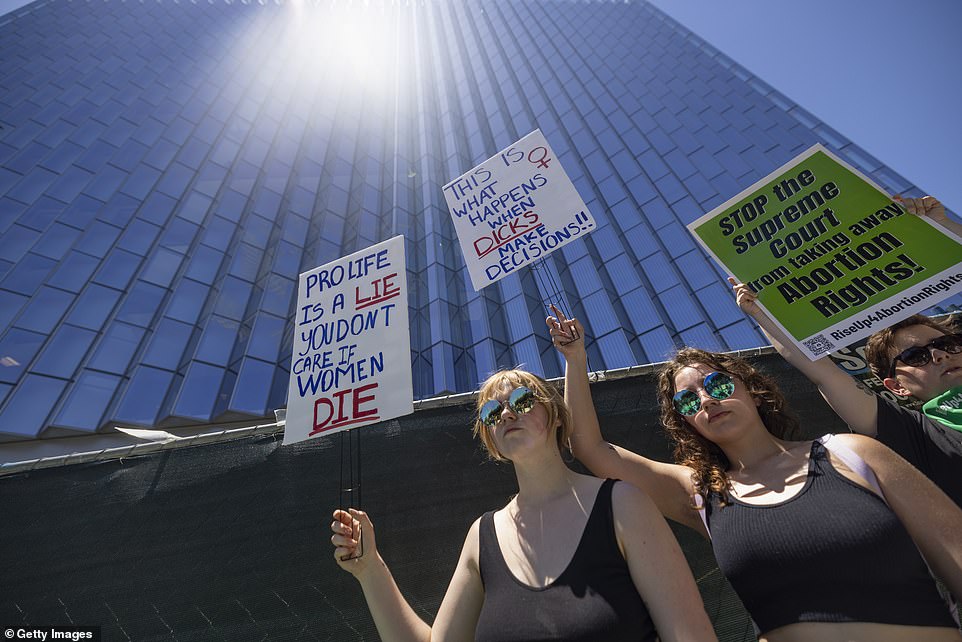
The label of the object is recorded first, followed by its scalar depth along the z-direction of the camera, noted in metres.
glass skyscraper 13.20
